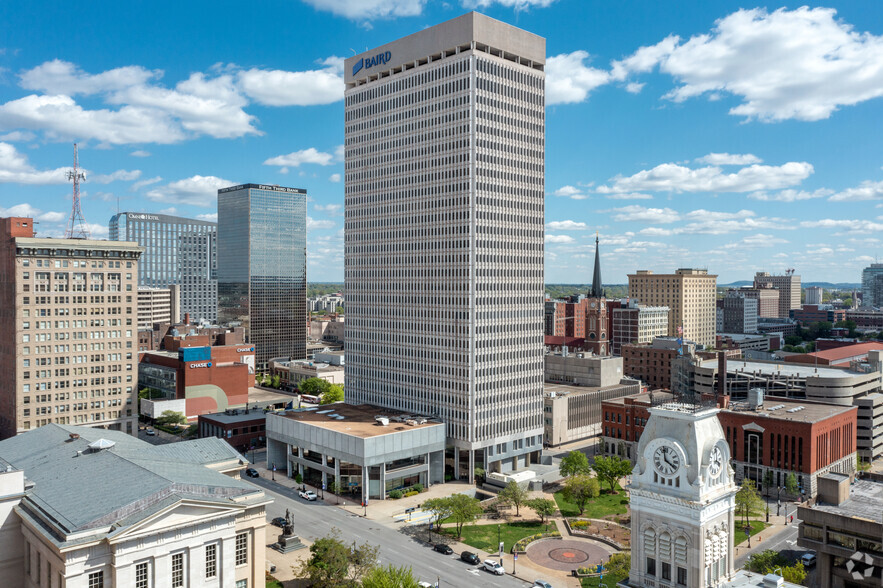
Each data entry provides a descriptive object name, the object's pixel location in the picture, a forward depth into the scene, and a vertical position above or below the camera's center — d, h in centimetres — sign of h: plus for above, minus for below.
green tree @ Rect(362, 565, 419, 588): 7125 -3166
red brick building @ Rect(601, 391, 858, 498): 12962 -3005
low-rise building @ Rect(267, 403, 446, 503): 12988 -3240
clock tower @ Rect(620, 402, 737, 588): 5788 -1884
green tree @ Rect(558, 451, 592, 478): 13112 -3465
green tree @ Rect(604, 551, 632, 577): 7798 -3277
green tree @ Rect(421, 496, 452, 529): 10996 -3611
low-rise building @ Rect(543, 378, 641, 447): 17475 -3257
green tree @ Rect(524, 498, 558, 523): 11412 -3745
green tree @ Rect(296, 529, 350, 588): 8400 -3483
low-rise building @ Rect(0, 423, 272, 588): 6769 -2504
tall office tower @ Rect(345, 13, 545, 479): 14362 +1367
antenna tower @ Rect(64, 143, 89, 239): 17744 +2550
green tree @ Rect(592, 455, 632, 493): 13175 -3543
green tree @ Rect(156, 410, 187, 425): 19375 -3716
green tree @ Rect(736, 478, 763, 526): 11012 -3503
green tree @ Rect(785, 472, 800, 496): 12644 -3701
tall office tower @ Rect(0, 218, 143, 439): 15700 -996
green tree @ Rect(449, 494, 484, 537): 10825 -3579
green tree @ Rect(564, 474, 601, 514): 12025 -3613
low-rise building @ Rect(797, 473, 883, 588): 8262 -3109
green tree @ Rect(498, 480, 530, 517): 11744 -3634
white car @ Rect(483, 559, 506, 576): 9412 -3948
